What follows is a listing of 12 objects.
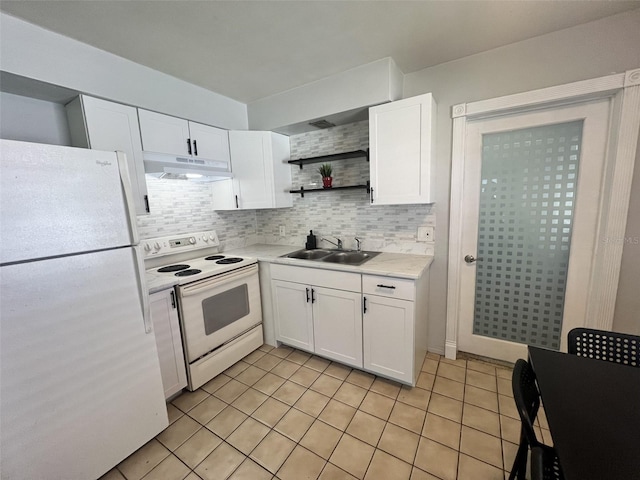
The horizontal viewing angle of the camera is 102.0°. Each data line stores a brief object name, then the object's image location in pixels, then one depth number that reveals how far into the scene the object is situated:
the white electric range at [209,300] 1.98
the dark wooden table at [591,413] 0.67
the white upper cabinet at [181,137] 1.98
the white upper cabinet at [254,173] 2.62
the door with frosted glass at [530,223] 1.77
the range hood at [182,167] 1.95
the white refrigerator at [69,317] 1.08
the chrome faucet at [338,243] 2.67
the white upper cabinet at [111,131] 1.68
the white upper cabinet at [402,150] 1.90
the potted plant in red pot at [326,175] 2.53
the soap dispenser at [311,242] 2.77
